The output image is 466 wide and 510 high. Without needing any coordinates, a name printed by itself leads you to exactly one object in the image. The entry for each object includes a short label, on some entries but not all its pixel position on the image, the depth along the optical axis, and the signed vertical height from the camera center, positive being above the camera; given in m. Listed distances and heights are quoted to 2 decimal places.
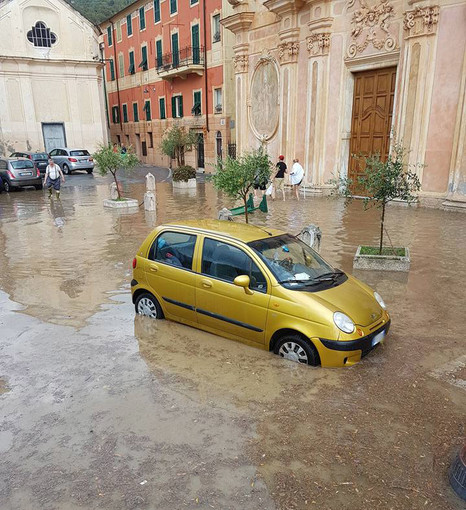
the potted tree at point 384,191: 8.85 -1.30
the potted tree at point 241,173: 11.11 -1.17
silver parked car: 31.78 -2.33
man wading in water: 19.59 -2.07
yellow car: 5.26 -2.06
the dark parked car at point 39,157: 28.72 -1.98
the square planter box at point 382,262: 9.05 -2.69
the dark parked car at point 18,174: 22.64 -2.29
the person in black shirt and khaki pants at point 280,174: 19.25 -2.05
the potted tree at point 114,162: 17.33 -1.38
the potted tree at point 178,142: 33.13 -1.25
